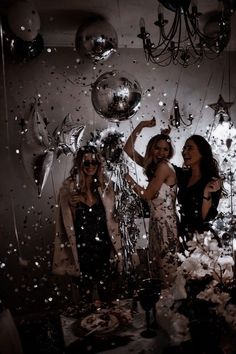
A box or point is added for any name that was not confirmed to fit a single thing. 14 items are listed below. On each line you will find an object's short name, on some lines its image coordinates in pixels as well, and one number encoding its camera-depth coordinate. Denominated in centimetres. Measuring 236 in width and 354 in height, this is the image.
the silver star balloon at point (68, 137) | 283
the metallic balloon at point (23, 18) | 209
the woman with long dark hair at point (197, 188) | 228
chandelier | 172
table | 112
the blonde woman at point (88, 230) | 215
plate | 123
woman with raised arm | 232
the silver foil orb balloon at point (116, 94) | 204
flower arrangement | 108
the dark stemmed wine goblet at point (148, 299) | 118
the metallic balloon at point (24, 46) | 238
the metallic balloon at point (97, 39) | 222
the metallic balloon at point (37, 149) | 276
